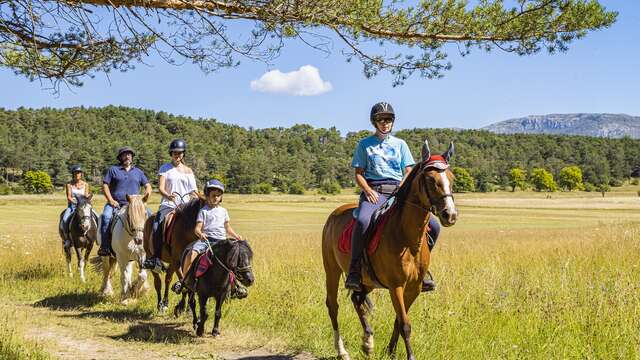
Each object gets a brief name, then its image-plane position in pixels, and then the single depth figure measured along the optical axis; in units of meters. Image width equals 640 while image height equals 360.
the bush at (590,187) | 155.50
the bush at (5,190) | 94.76
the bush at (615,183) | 160.12
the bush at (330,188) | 123.44
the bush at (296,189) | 122.27
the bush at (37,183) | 115.47
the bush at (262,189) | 121.88
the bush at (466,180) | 132.50
